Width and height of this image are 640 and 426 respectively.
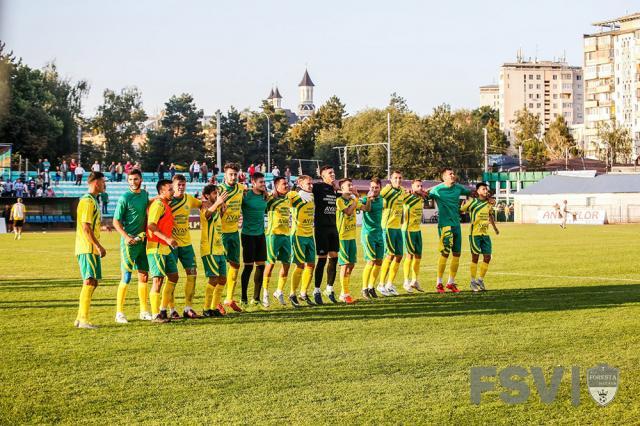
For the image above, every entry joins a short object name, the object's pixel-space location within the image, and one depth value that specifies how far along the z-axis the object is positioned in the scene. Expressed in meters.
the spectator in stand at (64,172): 62.34
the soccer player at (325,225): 15.72
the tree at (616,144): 124.31
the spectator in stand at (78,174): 60.91
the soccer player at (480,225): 18.36
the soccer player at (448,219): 18.17
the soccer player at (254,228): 15.05
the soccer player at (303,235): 15.46
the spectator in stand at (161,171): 65.44
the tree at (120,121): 101.06
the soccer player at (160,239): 12.98
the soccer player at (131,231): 13.05
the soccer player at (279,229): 15.34
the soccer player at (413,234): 17.92
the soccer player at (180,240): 13.33
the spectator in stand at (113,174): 65.94
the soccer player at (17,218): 43.39
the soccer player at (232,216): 14.61
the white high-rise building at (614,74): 156.00
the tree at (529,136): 141.25
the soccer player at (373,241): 16.80
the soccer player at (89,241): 12.58
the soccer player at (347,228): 15.90
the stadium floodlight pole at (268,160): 99.88
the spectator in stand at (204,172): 69.19
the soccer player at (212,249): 13.92
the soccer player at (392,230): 17.45
